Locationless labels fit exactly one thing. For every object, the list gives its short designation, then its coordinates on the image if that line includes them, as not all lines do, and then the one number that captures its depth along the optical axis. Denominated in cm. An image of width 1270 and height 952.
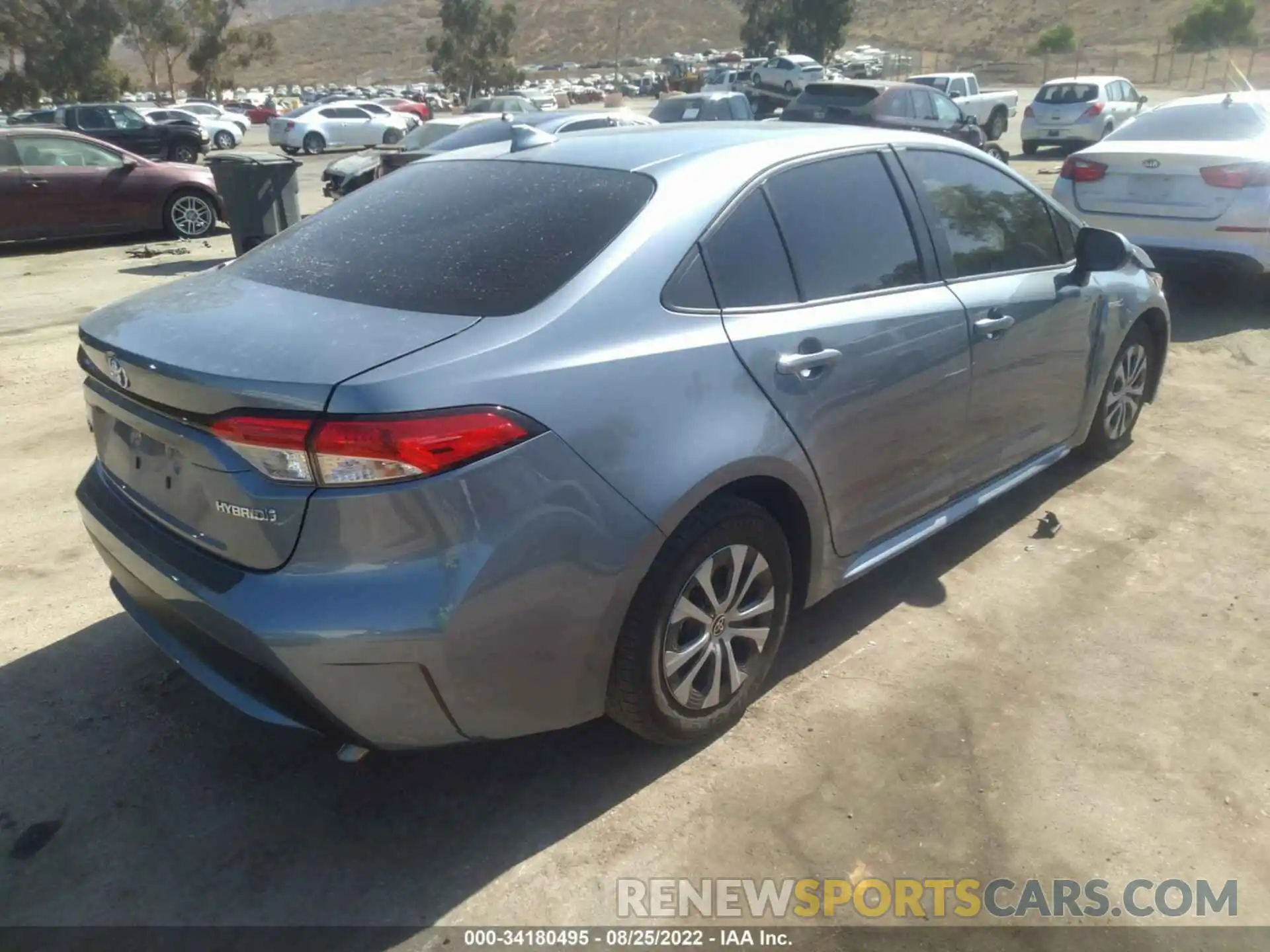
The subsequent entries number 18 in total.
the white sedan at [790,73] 3725
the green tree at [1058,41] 6700
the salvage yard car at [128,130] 2270
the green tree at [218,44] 5706
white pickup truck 2581
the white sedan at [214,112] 3866
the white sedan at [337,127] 2995
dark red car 1178
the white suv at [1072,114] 2150
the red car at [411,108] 4031
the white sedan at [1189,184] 760
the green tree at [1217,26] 5706
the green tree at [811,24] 5706
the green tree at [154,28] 5116
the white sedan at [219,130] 3322
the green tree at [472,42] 5506
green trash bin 918
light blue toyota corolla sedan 235
